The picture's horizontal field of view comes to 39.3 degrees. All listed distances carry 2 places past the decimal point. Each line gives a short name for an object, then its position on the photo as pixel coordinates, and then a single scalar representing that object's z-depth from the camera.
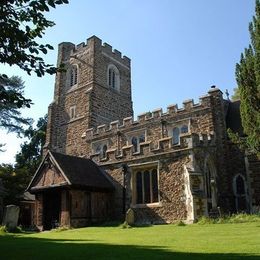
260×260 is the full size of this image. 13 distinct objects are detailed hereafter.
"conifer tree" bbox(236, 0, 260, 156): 13.89
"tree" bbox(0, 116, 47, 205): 28.03
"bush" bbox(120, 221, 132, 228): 16.62
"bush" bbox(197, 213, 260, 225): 15.31
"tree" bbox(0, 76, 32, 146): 32.28
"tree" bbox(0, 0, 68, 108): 6.16
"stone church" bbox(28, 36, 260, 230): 18.58
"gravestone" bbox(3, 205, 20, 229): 17.88
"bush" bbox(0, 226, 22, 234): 17.47
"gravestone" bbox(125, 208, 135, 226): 17.42
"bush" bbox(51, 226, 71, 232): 18.20
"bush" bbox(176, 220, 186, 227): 16.25
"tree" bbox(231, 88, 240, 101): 34.26
